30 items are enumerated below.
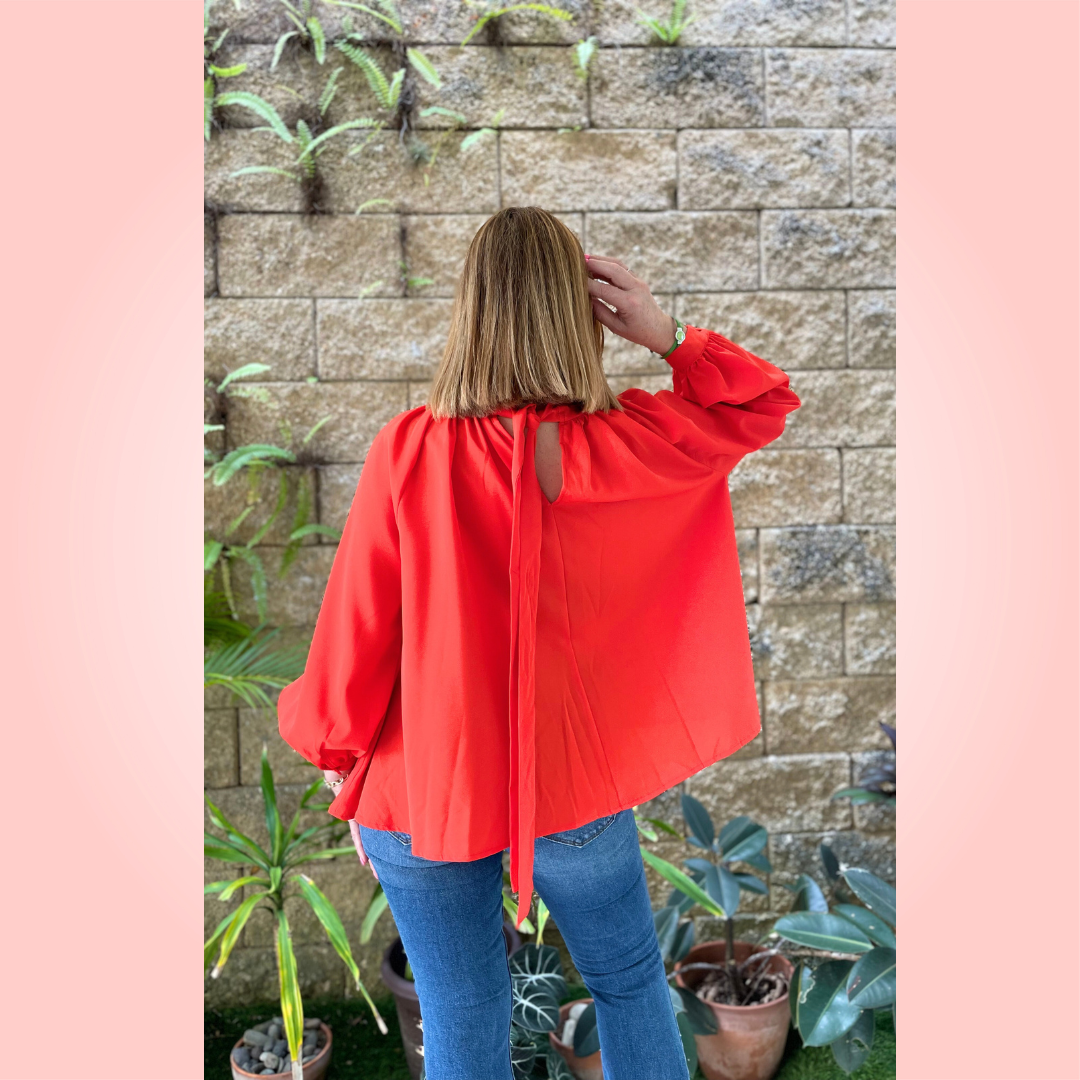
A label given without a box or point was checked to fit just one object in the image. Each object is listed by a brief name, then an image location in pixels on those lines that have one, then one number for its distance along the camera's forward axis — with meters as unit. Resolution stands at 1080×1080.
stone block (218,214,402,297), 2.21
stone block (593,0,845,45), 2.20
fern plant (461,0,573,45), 2.16
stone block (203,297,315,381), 2.22
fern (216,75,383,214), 2.14
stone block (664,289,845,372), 2.29
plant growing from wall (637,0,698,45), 2.18
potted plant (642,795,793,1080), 1.96
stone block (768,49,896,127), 2.24
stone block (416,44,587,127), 2.20
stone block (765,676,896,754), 2.40
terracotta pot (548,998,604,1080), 1.91
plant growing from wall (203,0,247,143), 2.13
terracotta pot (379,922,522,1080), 1.98
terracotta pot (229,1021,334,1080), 1.97
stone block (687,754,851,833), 2.39
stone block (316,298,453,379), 2.24
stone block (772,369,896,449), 2.33
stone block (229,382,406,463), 2.25
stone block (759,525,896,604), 2.36
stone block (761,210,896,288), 2.29
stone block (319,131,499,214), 2.21
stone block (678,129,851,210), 2.26
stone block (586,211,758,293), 2.26
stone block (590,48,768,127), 2.22
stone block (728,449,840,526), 2.34
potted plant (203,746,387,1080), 1.79
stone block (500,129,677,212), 2.23
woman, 1.18
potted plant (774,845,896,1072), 1.71
